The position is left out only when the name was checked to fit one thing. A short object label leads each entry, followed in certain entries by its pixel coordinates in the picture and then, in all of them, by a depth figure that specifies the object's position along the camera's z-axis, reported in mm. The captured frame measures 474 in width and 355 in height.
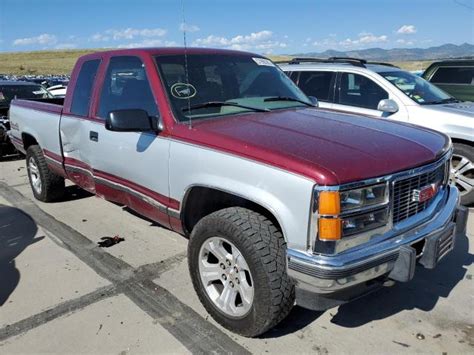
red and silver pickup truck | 2375
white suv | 5461
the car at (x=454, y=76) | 8242
